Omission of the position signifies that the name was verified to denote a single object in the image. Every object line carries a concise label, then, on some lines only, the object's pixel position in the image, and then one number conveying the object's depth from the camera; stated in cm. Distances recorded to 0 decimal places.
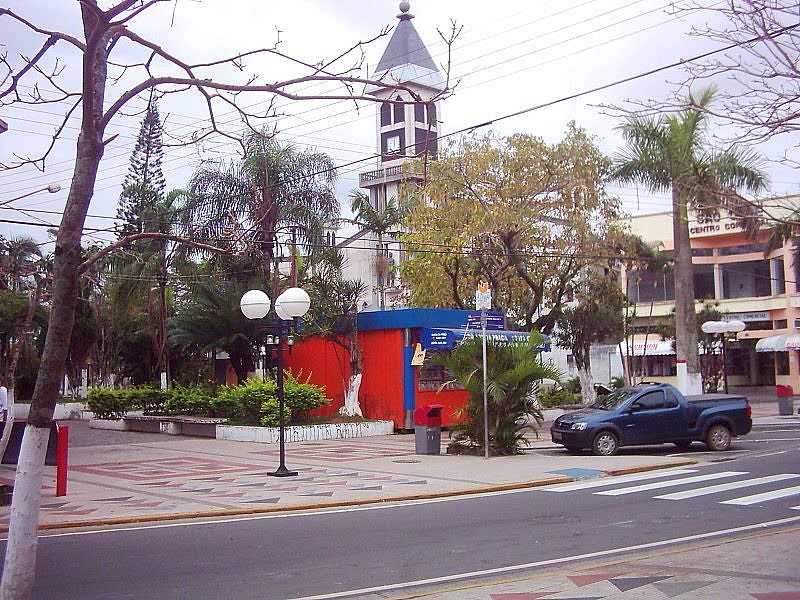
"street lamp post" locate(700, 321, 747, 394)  3788
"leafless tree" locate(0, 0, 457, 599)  624
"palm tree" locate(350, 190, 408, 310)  5016
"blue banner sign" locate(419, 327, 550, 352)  2884
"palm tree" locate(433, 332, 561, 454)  2084
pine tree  4278
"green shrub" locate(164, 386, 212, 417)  3372
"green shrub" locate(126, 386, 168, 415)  3528
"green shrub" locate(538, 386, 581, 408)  3716
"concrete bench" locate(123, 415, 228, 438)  2942
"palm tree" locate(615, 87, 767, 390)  2779
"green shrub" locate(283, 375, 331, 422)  2761
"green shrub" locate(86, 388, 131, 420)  3528
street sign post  1994
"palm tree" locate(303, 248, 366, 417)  2938
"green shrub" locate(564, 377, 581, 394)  4420
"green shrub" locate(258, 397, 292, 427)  2723
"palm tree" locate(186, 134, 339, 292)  3316
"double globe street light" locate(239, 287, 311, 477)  1866
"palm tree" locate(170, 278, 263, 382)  3206
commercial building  5559
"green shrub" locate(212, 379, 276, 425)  2795
